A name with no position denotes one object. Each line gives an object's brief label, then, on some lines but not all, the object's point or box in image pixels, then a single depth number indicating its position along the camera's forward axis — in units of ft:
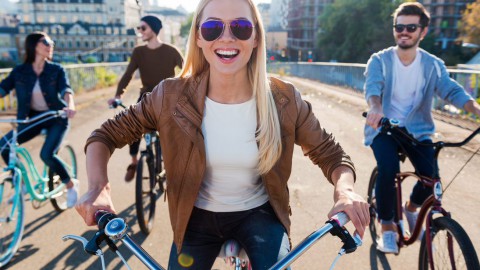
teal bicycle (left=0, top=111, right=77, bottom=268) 13.46
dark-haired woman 16.44
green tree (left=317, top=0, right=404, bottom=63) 204.74
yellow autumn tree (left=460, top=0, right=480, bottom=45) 160.86
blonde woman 7.14
